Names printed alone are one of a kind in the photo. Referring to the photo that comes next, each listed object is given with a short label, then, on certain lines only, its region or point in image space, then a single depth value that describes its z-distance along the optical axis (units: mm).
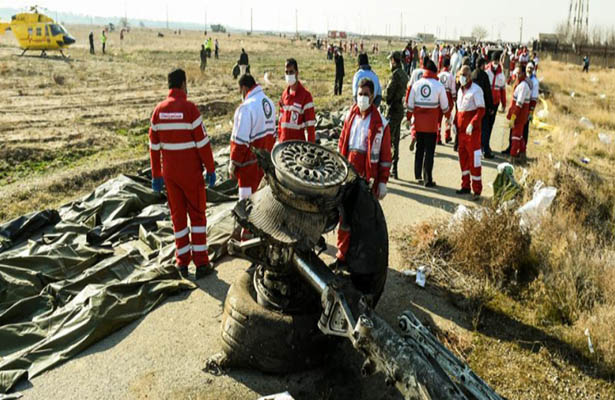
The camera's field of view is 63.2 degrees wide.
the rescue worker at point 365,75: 9291
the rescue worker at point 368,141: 5949
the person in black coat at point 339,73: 21016
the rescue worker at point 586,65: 40438
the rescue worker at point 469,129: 8227
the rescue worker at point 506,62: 22897
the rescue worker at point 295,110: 7445
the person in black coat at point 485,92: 10062
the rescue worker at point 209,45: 41294
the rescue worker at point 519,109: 10109
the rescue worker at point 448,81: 11324
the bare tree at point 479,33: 150375
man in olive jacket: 9297
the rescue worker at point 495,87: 11117
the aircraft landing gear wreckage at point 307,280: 3471
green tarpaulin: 4676
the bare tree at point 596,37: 59625
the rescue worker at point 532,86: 10312
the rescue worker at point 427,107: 8367
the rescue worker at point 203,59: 31855
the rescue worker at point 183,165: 5523
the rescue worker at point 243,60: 24281
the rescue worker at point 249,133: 6064
